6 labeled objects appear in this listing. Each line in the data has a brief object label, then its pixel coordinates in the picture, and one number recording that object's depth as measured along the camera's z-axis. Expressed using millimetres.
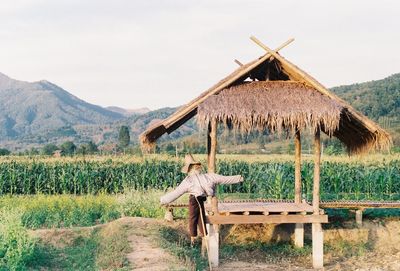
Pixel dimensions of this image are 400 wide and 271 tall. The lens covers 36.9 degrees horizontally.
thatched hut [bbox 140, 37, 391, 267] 10406
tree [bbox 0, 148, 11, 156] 50438
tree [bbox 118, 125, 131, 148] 68338
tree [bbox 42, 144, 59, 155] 55025
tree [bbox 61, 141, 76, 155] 56031
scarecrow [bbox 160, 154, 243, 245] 9266
